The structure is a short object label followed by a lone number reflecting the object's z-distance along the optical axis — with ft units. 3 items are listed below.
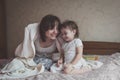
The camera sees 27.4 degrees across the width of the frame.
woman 6.65
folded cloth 6.26
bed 6.11
